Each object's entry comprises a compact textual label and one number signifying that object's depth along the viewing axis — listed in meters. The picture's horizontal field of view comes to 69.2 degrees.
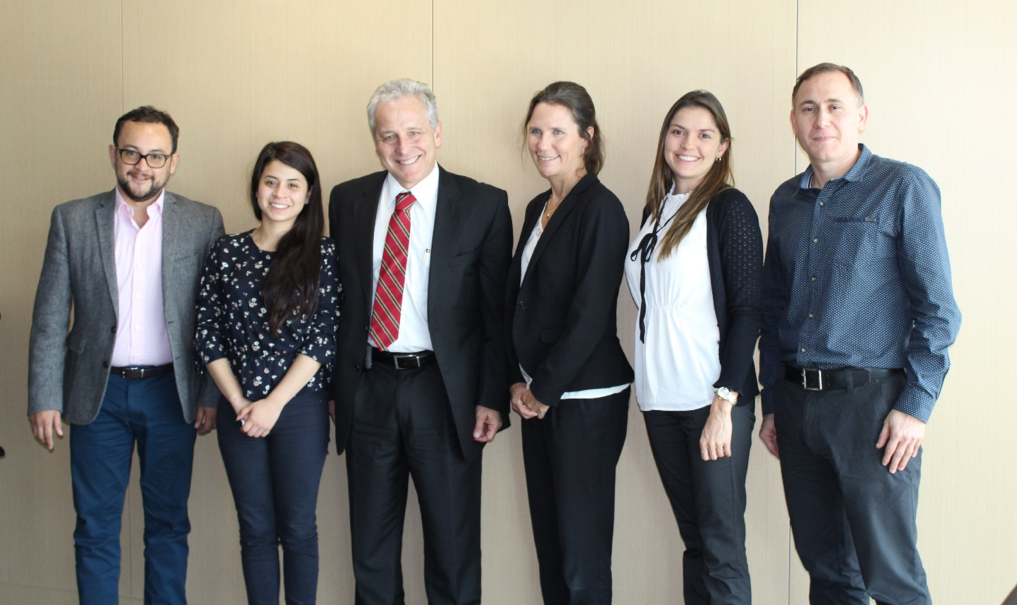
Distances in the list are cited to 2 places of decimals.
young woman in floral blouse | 2.30
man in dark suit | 2.36
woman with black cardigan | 2.01
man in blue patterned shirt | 1.84
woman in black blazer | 2.17
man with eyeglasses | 2.53
